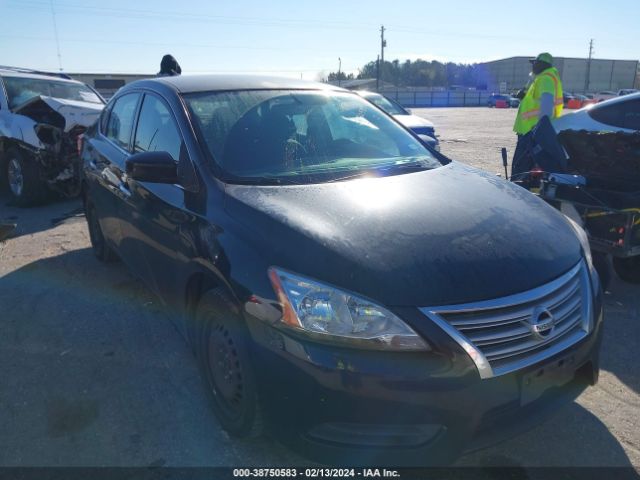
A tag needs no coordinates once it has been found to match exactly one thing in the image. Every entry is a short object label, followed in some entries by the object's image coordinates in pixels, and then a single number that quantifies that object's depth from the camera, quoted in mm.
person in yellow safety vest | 6582
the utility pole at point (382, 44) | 69756
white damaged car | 7227
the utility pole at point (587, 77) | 80469
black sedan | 1898
